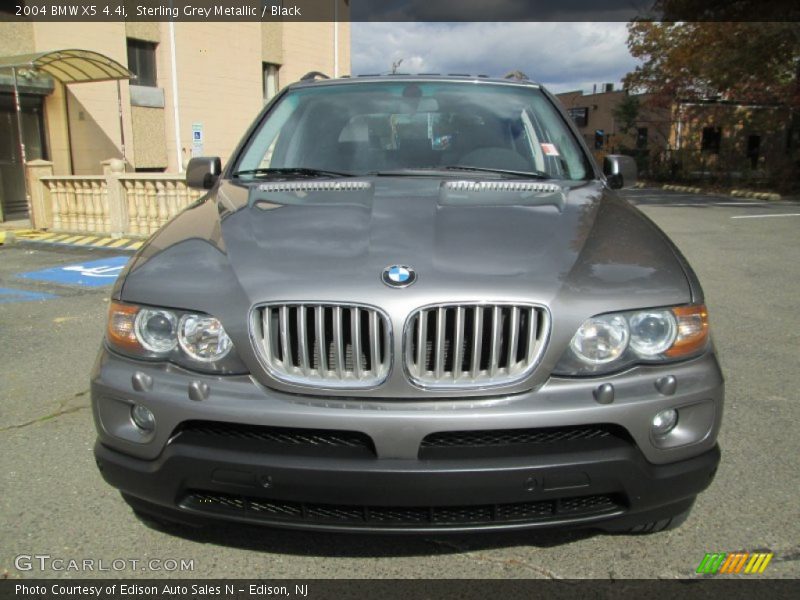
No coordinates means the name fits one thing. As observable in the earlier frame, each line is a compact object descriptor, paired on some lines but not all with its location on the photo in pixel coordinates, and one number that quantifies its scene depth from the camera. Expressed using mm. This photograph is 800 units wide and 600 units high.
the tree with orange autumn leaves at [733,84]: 19906
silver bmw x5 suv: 1943
